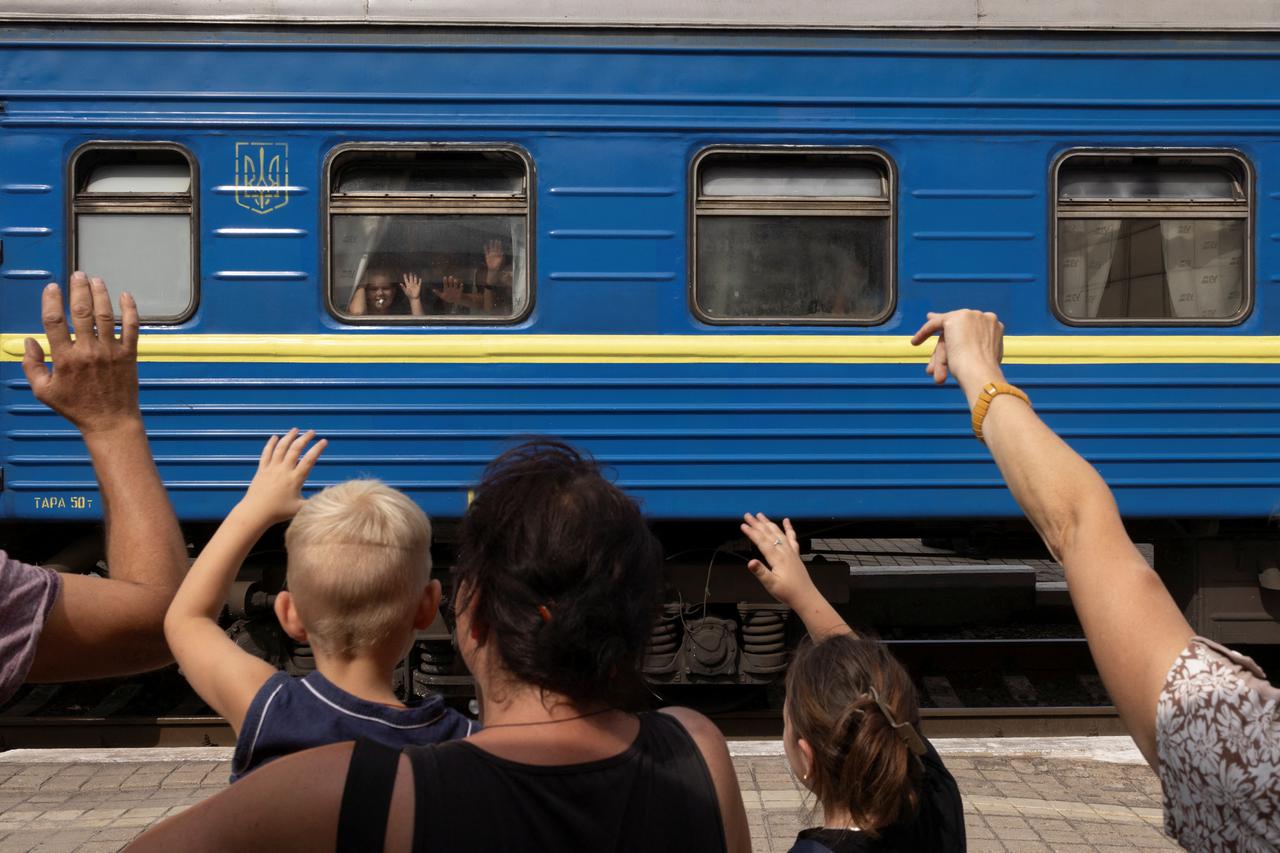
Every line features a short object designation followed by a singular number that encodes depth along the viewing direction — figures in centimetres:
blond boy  184
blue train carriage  540
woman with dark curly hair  139
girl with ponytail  195
